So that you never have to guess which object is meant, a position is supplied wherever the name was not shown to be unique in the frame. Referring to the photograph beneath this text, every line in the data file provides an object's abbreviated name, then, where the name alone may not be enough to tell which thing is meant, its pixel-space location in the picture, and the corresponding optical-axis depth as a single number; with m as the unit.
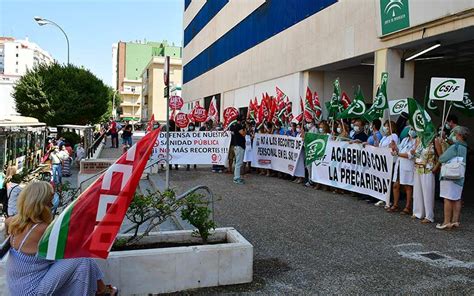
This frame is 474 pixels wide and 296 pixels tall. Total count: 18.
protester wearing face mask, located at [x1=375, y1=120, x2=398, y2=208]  9.30
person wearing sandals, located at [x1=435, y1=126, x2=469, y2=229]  7.37
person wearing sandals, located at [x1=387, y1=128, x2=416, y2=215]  8.62
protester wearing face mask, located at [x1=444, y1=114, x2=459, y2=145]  8.68
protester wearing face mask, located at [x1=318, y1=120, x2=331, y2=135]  12.08
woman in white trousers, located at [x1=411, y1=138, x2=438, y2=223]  8.00
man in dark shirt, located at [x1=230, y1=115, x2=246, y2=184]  13.05
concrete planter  4.52
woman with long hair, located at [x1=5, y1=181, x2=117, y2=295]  3.55
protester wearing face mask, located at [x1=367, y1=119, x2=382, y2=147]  10.16
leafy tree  35.28
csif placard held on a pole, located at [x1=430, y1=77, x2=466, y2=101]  8.01
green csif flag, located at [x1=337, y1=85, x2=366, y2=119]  10.83
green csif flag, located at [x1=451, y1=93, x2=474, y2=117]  10.09
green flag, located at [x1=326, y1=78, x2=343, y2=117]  12.05
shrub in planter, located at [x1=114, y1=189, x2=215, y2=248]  5.00
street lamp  30.18
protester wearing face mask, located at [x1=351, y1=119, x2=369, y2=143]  10.68
